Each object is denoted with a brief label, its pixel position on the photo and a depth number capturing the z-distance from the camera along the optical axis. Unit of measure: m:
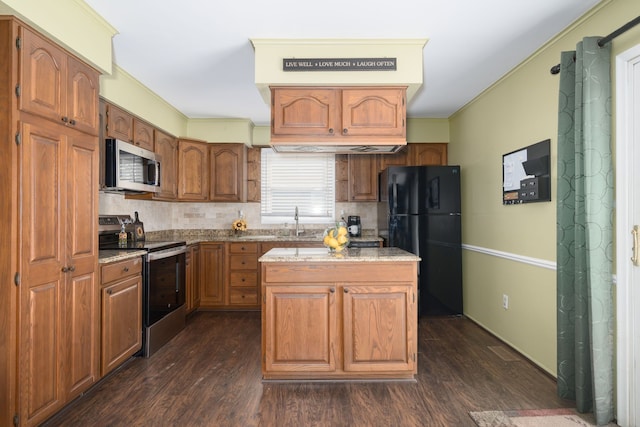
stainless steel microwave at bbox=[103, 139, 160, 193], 2.99
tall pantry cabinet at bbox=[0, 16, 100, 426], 1.80
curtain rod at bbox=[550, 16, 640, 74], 1.79
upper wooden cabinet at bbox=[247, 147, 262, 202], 5.02
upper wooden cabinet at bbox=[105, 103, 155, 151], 3.09
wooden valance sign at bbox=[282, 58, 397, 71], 2.73
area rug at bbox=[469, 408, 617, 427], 2.04
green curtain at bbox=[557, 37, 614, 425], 2.01
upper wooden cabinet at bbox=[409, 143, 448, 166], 4.78
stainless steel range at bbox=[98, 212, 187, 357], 3.07
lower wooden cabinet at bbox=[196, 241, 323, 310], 4.45
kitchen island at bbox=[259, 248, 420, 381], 2.50
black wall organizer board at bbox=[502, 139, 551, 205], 2.67
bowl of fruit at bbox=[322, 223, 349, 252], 2.71
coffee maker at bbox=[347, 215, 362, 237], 4.86
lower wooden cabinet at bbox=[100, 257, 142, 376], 2.53
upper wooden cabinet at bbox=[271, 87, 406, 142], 2.87
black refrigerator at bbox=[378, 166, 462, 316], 4.11
